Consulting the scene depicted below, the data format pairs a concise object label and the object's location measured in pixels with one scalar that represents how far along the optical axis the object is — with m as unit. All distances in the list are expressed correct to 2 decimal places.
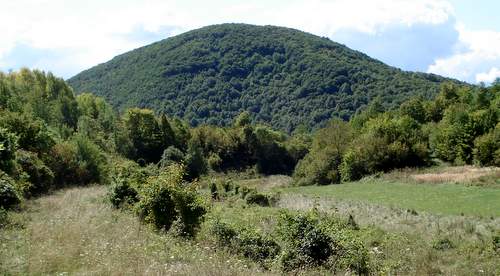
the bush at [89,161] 41.22
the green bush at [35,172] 28.64
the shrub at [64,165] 37.47
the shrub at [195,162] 63.62
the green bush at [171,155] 59.35
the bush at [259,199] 33.19
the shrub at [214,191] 36.34
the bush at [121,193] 20.48
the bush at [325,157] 63.66
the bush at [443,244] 17.62
